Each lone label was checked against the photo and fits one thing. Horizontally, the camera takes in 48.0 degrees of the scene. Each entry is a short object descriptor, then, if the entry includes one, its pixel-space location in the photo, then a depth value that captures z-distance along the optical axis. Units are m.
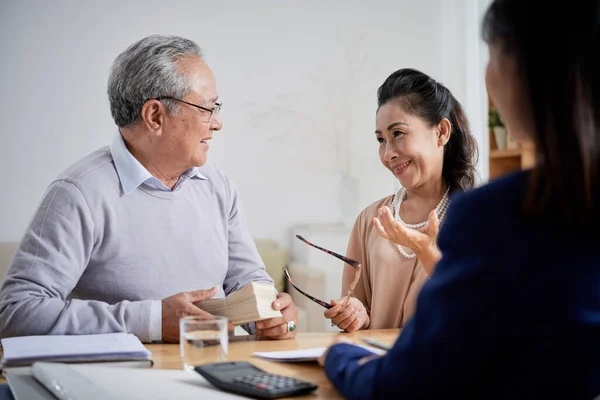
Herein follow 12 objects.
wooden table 1.16
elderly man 1.58
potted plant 3.99
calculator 1.00
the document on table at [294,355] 1.28
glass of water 1.22
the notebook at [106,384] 0.98
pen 1.40
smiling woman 2.15
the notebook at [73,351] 1.21
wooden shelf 3.90
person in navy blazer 0.69
